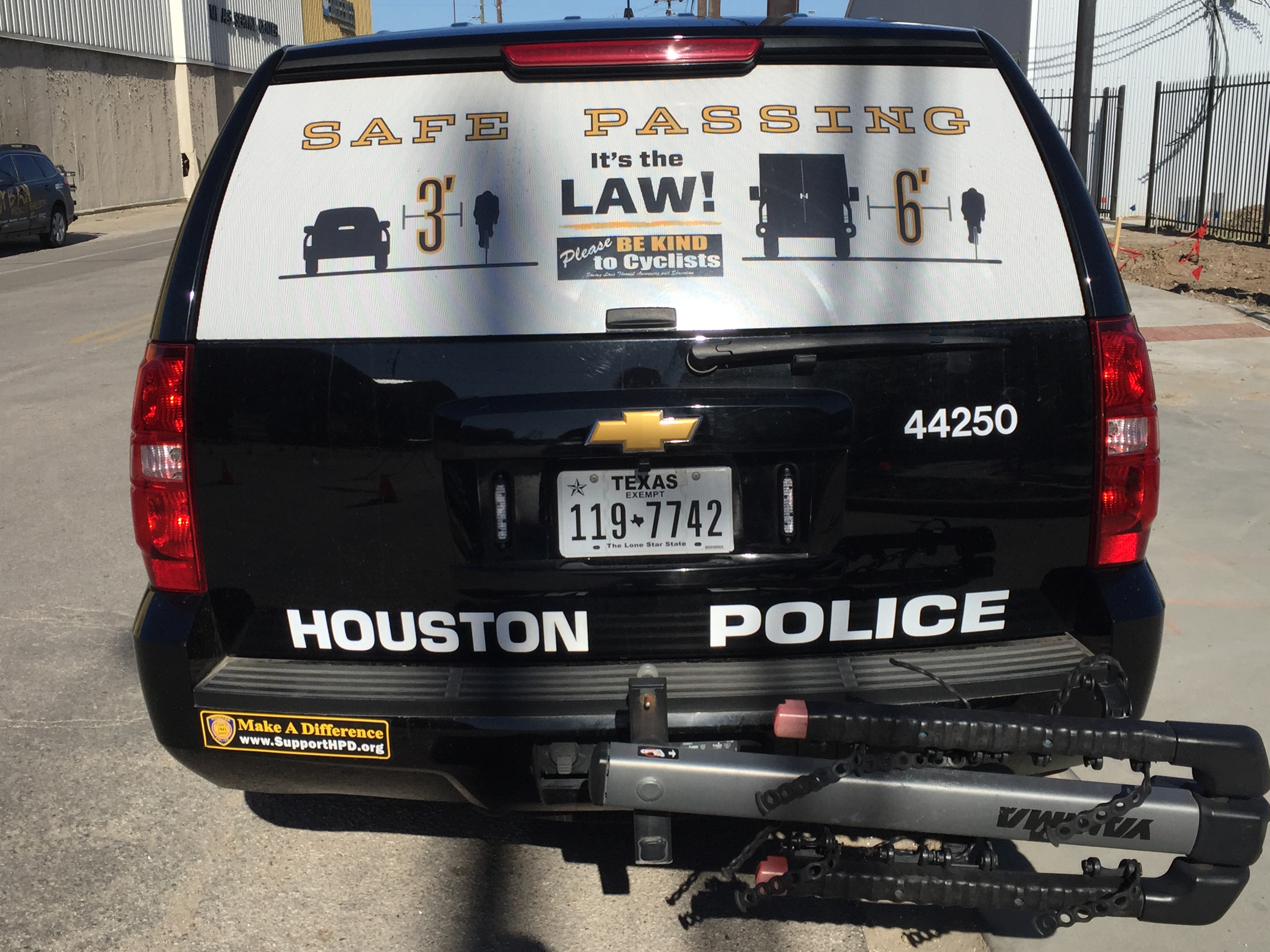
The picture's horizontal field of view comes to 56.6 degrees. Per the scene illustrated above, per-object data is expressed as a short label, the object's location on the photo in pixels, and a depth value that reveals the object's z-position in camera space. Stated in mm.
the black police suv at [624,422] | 2516
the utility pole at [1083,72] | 11883
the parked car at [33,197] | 20453
